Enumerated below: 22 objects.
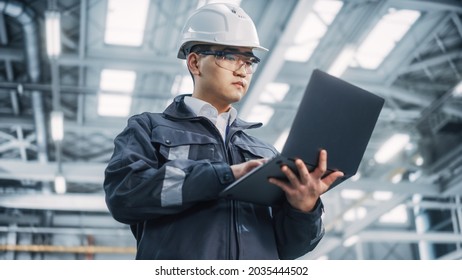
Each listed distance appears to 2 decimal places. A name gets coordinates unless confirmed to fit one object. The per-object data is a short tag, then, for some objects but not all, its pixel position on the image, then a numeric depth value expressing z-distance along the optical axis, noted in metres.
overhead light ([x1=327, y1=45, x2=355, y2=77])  5.96
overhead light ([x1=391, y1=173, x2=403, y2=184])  12.48
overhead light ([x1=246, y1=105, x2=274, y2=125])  8.73
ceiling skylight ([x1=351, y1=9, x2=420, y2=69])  7.30
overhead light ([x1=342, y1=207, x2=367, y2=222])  14.64
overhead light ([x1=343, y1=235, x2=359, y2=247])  11.14
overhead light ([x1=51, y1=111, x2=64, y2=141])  7.31
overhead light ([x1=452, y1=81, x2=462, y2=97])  6.80
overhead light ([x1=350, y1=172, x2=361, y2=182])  9.55
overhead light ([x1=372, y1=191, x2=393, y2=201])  13.92
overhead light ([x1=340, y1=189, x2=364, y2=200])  14.05
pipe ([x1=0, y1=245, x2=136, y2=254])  13.00
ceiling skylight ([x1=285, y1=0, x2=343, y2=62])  6.67
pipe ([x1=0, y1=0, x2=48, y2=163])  6.39
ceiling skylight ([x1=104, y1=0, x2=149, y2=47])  6.67
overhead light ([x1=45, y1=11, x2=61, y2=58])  5.45
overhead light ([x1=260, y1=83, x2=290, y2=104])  8.41
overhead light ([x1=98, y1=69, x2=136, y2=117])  7.82
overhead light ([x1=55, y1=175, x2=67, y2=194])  8.66
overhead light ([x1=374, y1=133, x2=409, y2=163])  8.20
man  1.69
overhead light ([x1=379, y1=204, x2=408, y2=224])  15.27
